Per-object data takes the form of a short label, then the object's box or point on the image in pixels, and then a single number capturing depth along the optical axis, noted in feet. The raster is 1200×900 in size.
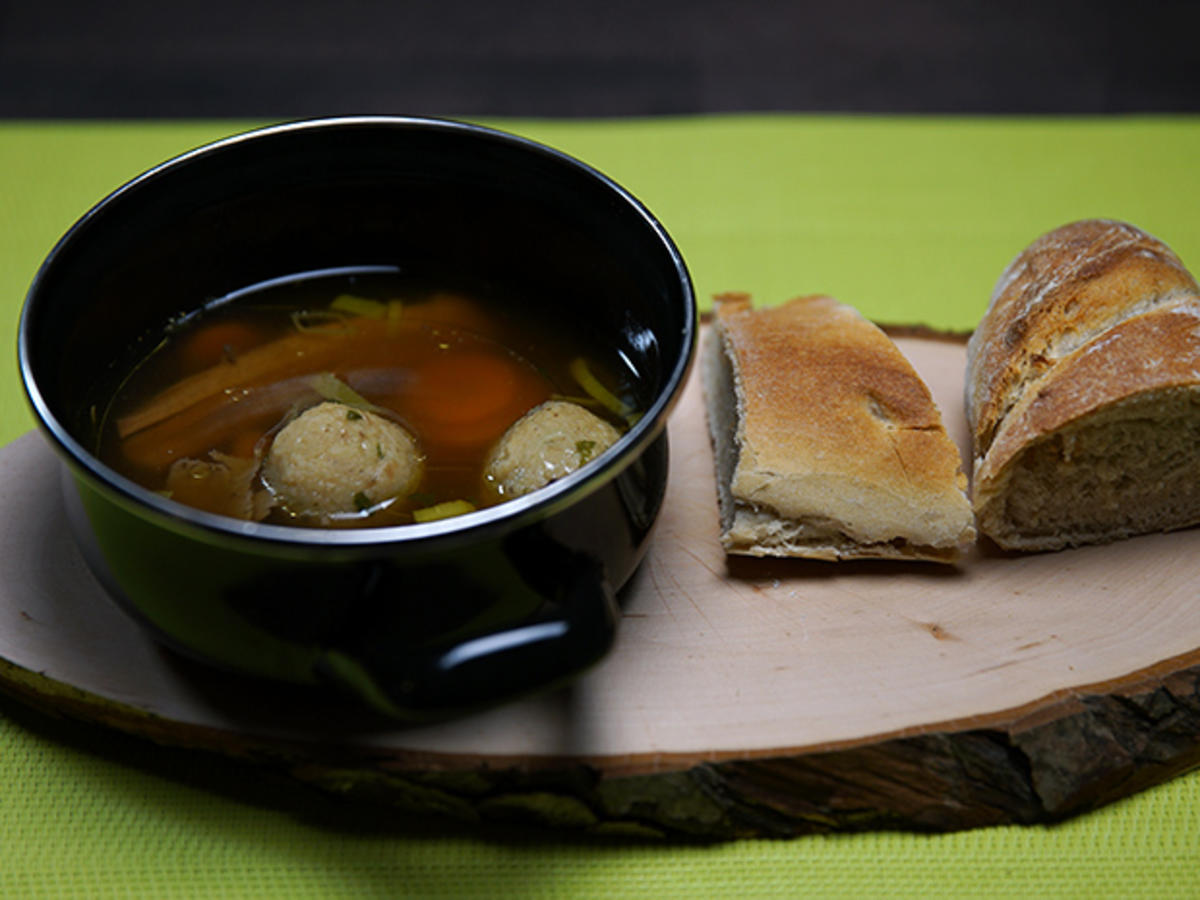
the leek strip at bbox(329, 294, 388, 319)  1.57
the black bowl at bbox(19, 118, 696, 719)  1.16
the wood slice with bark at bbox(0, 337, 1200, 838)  1.29
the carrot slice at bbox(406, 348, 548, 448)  1.44
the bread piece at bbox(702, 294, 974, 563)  1.43
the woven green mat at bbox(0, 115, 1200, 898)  1.33
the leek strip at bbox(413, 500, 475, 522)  1.36
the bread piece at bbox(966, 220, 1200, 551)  1.44
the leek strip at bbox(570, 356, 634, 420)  1.47
